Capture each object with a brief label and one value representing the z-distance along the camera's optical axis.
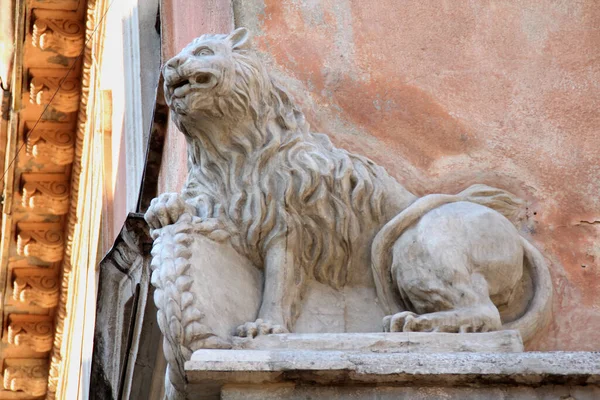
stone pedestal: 7.69
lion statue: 8.39
